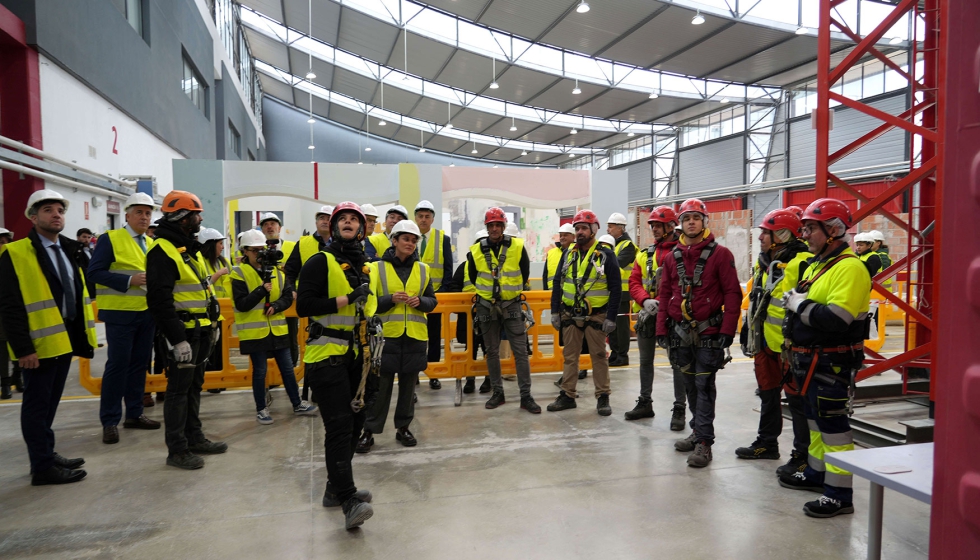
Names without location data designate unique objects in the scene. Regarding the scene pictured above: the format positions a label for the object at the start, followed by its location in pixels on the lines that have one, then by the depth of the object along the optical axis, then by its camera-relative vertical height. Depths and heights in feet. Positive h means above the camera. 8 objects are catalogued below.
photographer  17.72 -1.83
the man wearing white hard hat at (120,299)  16.60 -1.13
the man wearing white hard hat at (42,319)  13.26 -1.38
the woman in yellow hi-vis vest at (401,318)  15.80 -1.66
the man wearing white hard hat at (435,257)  22.30 +0.11
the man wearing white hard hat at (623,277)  26.40 -0.89
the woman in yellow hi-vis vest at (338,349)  11.22 -1.81
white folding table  5.96 -2.46
